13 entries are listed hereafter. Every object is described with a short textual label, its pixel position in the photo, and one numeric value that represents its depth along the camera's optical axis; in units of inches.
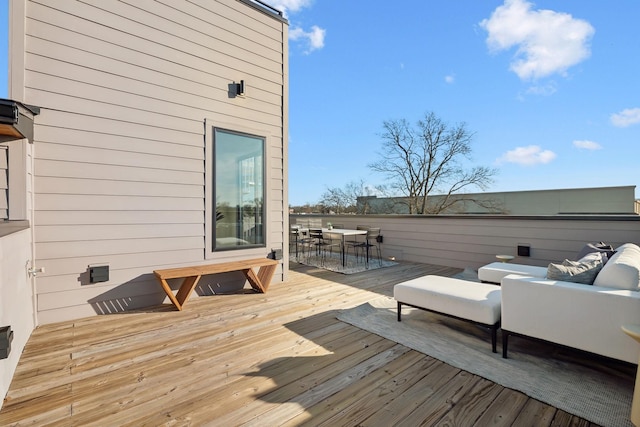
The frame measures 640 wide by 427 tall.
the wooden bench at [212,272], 135.2
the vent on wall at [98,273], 127.8
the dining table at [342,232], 245.3
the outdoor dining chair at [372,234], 240.8
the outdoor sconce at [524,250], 199.0
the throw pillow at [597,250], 114.7
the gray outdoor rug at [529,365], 67.9
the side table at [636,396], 55.2
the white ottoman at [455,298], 95.3
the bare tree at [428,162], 475.2
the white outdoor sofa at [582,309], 72.4
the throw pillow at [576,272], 85.6
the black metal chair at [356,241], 297.9
